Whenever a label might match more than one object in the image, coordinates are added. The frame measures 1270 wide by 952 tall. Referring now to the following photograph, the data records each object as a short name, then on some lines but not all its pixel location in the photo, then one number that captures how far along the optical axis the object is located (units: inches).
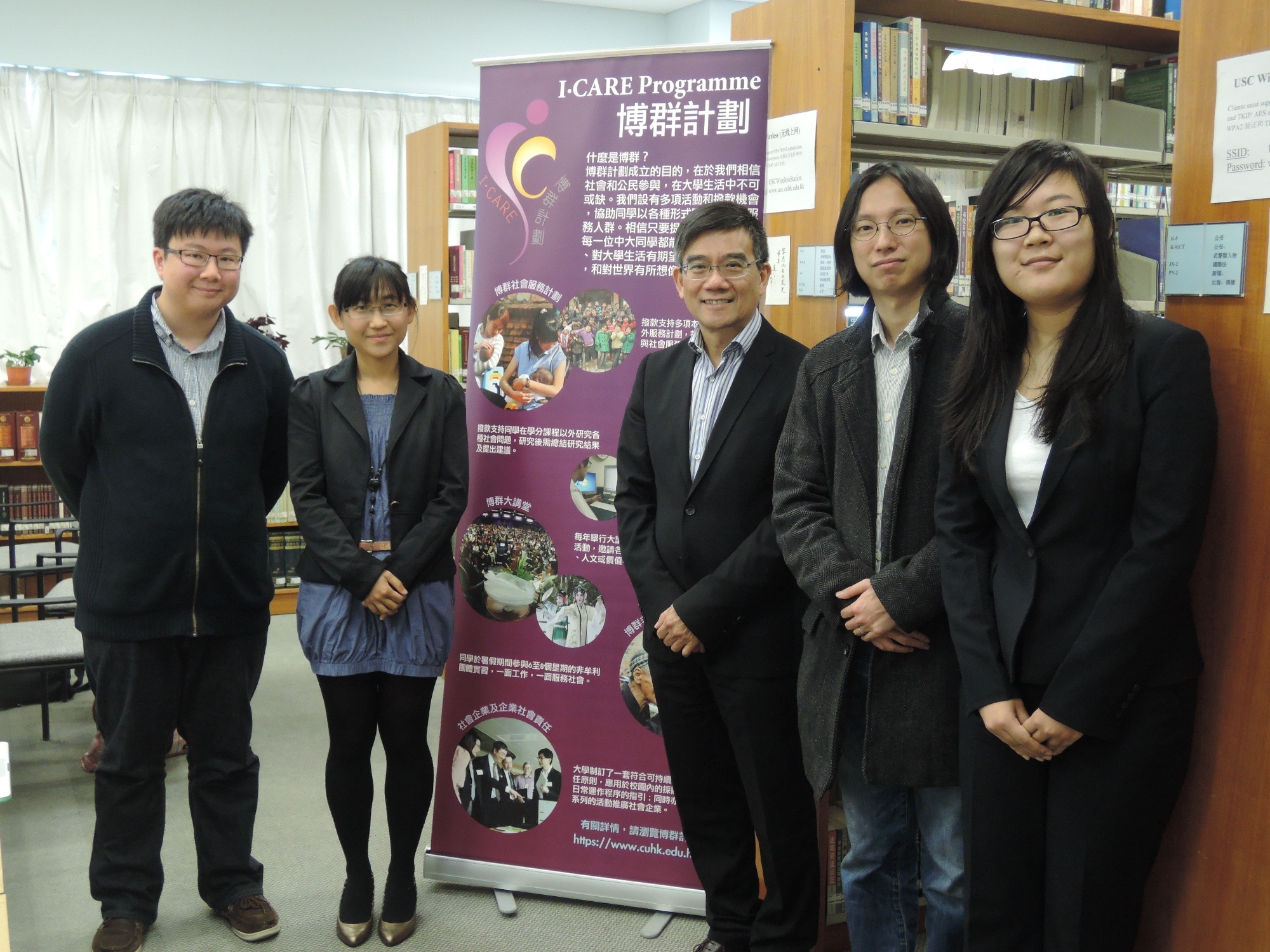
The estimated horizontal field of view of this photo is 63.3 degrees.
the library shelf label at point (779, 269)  101.0
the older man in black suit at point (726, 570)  81.3
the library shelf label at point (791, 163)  96.6
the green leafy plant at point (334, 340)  238.8
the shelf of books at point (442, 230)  198.5
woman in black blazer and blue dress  95.3
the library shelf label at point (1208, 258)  61.8
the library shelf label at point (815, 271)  96.4
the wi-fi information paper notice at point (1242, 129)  60.1
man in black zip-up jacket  94.7
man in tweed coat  69.1
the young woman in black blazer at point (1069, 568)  55.7
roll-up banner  102.7
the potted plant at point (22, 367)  218.4
